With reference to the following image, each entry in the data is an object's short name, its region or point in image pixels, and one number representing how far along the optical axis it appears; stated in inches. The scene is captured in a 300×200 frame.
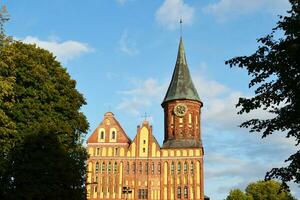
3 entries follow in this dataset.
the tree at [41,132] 1075.3
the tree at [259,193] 3198.8
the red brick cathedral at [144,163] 2459.4
